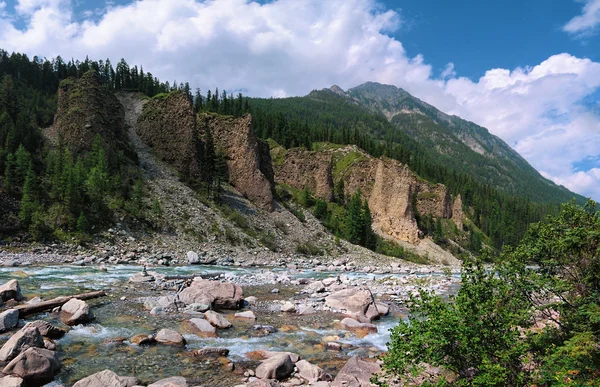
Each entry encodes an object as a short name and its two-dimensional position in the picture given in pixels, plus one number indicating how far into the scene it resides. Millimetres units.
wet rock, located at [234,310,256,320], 17312
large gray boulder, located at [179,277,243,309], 18611
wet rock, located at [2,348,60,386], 8938
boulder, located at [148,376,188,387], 9039
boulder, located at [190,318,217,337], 14298
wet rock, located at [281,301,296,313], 19359
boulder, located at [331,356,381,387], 10031
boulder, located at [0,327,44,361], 9820
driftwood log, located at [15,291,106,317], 14155
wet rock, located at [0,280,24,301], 15742
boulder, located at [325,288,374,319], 19609
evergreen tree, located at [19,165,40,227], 32188
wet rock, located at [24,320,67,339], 12130
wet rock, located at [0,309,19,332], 12172
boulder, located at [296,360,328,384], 10758
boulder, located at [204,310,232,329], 15406
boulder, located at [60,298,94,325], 13953
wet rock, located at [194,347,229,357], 12180
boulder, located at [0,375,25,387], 8244
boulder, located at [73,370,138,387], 8625
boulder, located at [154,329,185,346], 12906
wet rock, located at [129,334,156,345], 12640
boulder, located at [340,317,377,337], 16519
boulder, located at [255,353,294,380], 10664
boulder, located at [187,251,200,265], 35781
